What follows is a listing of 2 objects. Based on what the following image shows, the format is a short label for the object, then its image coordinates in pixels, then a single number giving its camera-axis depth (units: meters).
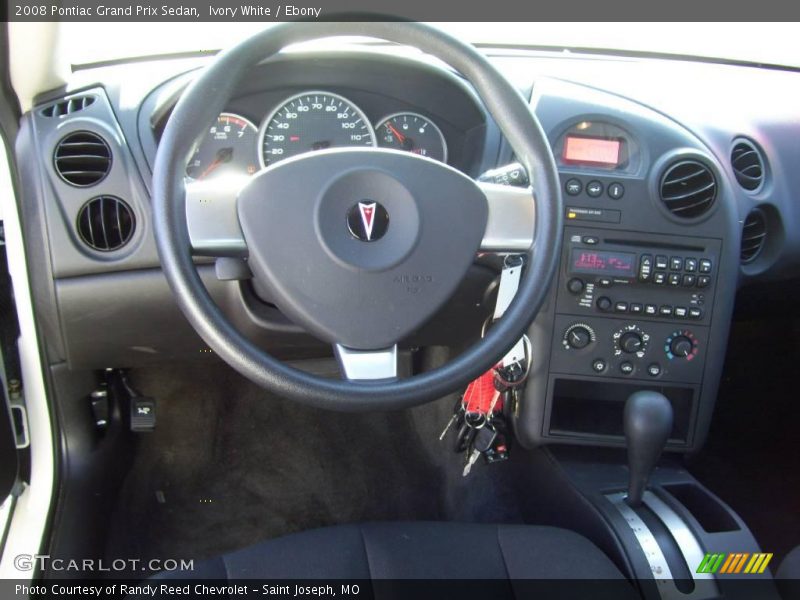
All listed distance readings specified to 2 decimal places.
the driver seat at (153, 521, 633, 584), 1.29
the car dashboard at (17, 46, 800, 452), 1.43
